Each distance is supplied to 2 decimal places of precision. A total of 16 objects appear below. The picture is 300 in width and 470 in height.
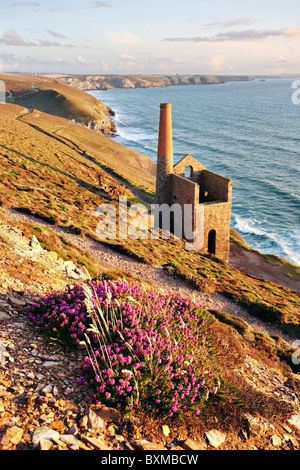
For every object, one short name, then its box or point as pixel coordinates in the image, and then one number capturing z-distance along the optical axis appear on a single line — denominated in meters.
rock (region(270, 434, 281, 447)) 6.55
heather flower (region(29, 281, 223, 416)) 5.95
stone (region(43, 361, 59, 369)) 6.26
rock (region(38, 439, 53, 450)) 4.62
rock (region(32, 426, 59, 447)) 4.73
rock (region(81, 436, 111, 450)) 4.96
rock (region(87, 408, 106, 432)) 5.34
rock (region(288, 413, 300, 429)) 7.45
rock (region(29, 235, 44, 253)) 12.88
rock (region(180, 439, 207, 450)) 5.53
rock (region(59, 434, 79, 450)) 4.83
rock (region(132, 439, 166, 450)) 5.22
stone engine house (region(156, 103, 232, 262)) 27.69
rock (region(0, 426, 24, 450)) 4.57
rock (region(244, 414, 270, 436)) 6.54
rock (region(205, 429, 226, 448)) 5.91
